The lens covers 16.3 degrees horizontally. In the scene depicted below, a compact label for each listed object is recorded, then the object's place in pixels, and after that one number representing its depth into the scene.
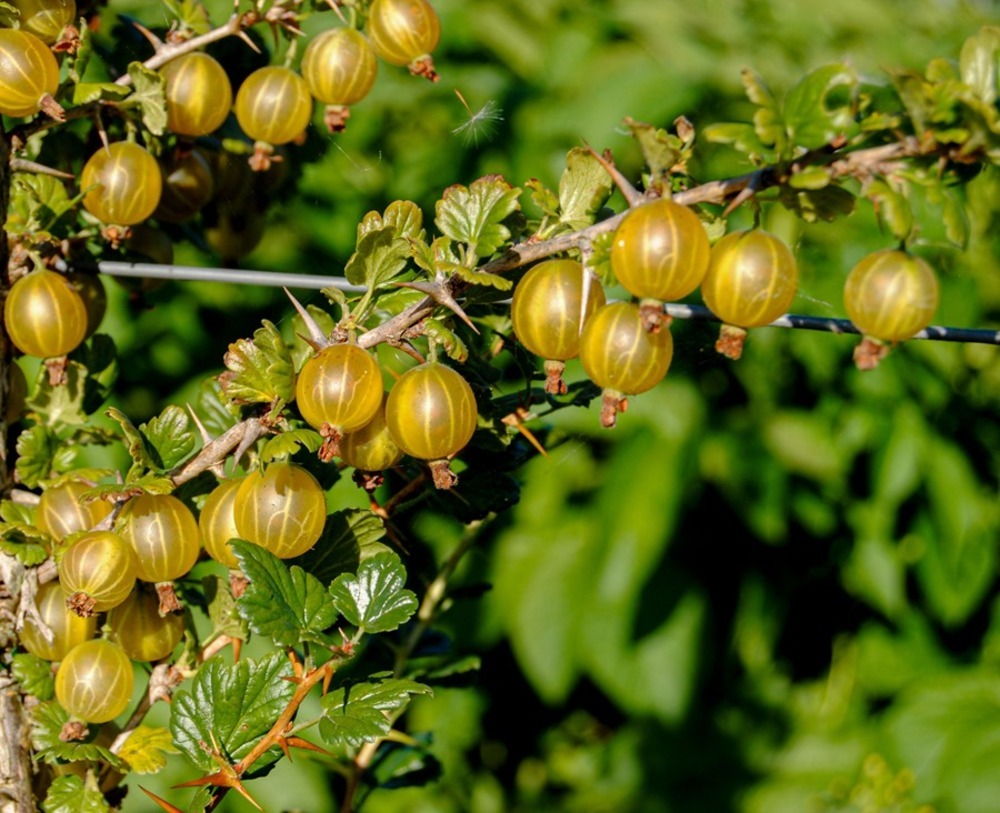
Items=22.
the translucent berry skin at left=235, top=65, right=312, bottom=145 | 0.74
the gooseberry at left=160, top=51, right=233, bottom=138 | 0.73
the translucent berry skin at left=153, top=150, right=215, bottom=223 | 0.75
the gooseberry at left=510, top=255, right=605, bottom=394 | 0.65
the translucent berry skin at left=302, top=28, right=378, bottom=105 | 0.73
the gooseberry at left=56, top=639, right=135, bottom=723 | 0.67
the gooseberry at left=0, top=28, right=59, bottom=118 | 0.68
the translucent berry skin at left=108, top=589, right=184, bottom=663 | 0.68
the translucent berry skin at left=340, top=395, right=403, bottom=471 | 0.66
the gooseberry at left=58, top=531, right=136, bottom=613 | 0.65
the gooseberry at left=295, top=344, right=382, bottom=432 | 0.64
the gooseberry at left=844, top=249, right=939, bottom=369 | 0.64
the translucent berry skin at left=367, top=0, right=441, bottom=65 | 0.73
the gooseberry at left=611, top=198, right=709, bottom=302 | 0.63
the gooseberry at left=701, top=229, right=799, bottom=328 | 0.64
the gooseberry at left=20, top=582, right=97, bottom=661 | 0.68
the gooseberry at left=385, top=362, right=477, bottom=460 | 0.65
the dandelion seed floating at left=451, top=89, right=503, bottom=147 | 0.69
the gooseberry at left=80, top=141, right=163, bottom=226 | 0.71
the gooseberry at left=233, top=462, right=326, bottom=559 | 0.65
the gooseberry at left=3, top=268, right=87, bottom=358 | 0.69
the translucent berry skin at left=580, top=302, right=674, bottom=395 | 0.64
